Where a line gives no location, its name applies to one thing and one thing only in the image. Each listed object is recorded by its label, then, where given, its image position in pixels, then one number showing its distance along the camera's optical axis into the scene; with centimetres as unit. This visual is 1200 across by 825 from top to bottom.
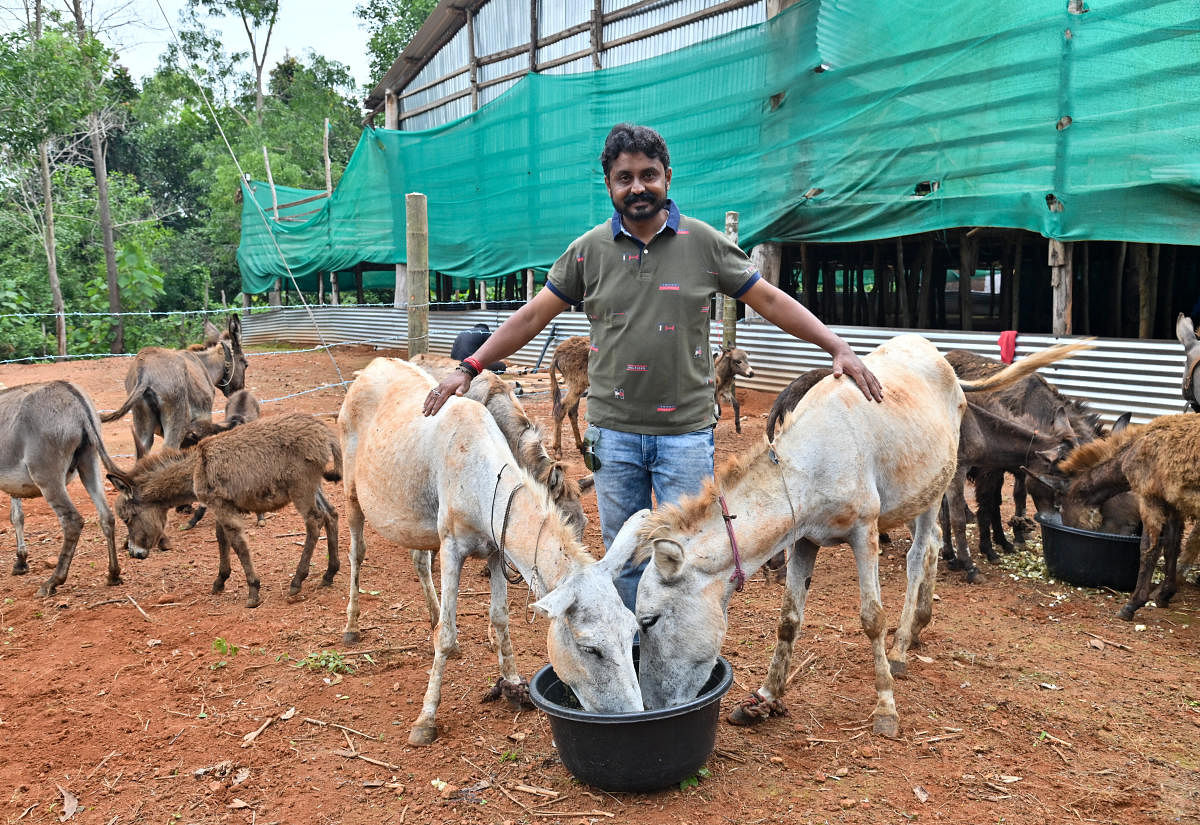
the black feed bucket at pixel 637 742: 296
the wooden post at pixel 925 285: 1195
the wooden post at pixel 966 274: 1109
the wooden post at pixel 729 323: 1186
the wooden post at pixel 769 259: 1180
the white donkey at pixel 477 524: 302
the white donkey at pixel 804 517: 320
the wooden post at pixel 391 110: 2177
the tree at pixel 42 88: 1519
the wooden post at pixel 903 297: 1255
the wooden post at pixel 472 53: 1831
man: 339
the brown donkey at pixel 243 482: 579
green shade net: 734
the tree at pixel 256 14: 3675
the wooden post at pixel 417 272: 854
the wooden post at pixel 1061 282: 860
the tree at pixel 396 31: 3397
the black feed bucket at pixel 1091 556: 537
